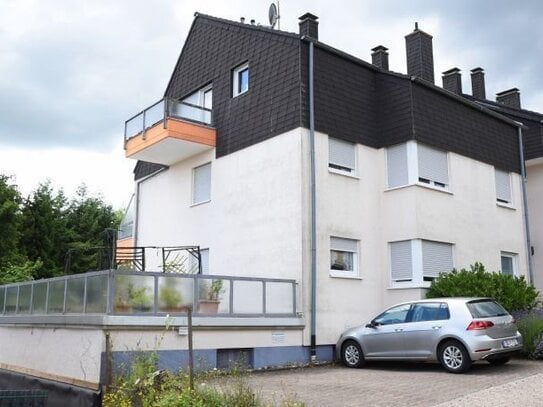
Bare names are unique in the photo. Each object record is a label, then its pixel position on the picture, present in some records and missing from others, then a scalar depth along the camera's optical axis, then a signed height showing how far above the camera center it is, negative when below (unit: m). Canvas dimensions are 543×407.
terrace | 11.93 +0.63
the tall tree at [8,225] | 33.72 +5.73
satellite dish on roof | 20.23 +10.26
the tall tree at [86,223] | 39.31 +7.77
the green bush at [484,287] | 15.16 +1.00
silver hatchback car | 11.75 -0.11
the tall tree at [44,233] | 39.88 +6.25
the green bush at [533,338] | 13.29 -0.22
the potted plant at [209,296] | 13.30 +0.70
